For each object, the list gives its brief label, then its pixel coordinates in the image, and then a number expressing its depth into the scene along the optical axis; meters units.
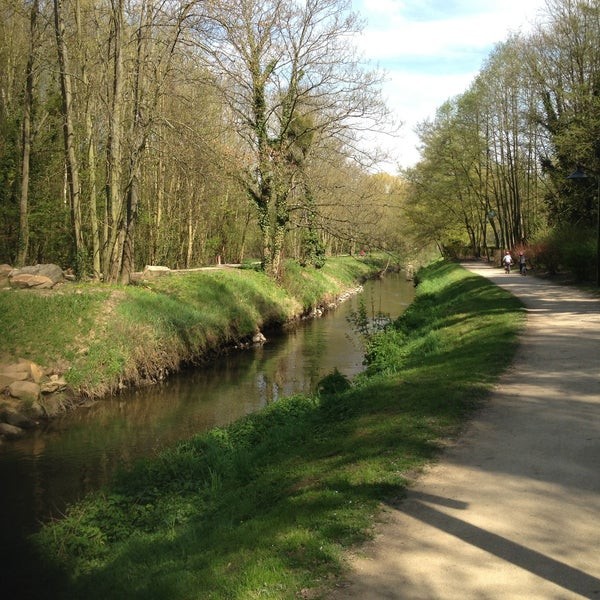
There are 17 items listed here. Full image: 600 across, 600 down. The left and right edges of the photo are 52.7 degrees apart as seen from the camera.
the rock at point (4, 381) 12.35
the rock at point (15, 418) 11.65
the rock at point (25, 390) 12.28
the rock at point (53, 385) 13.03
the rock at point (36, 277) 16.30
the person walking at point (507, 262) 31.29
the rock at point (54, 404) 12.46
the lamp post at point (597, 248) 19.41
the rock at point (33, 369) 13.06
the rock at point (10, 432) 11.16
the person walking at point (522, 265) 28.89
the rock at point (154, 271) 21.57
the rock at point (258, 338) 21.09
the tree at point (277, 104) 23.80
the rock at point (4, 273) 16.31
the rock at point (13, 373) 12.53
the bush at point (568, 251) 21.44
